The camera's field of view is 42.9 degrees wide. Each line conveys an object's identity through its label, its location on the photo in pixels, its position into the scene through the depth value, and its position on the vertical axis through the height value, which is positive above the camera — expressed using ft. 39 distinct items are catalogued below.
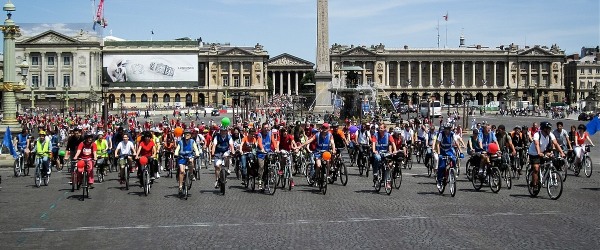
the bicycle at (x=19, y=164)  81.35 -3.91
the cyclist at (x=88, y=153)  60.18 -1.99
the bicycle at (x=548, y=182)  54.60 -4.04
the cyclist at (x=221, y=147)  60.49 -1.57
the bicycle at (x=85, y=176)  59.47 -3.79
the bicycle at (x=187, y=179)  58.49 -3.97
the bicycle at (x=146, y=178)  60.90 -4.03
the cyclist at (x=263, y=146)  60.90 -1.50
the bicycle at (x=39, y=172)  69.84 -4.10
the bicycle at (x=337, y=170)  66.74 -3.85
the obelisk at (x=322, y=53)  222.48 +22.04
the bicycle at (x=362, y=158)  79.20 -3.29
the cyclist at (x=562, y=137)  73.10 -1.03
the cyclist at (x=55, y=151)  86.12 -2.64
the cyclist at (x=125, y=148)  64.95 -1.75
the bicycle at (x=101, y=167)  72.33 -3.81
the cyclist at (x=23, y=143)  81.42 -1.63
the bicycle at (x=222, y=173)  59.52 -3.56
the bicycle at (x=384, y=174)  59.98 -3.78
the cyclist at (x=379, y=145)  62.75 -1.51
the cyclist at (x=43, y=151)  69.97 -2.15
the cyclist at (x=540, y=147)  55.16 -1.49
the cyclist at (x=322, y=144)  61.46 -1.39
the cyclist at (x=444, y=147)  58.18 -1.56
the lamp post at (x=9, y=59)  106.36 +9.80
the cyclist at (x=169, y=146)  77.66 -1.97
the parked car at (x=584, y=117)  252.21 +3.07
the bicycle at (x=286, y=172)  63.62 -3.80
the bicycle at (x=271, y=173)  60.18 -3.64
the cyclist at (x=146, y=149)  61.46 -1.74
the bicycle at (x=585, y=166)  74.95 -3.91
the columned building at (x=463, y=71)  532.73 +39.20
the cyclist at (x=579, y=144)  74.43 -1.75
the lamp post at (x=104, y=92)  140.77 +6.83
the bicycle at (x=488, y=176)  59.31 -3.95
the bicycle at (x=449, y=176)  57.44 -3.72
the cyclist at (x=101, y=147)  72.43 -1.90
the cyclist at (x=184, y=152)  58.39 -1.90
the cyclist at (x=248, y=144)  61.77 -1.37
